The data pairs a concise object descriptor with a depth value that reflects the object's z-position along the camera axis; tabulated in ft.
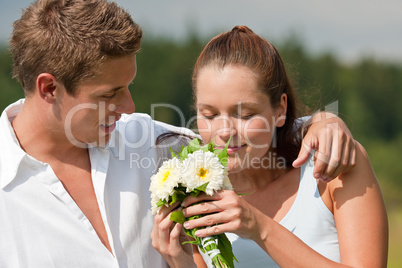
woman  22.94
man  24.53
